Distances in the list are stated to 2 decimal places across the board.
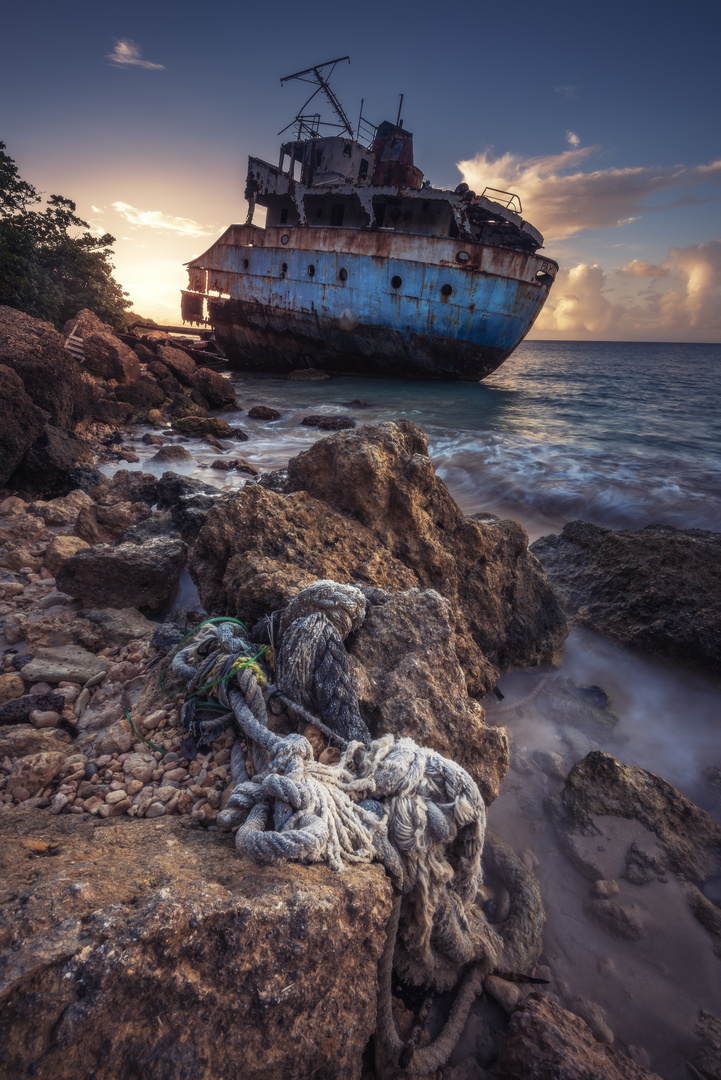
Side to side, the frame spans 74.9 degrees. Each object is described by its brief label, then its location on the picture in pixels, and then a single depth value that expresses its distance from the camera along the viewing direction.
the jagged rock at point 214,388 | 12.49
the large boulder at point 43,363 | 5.63
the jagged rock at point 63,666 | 2.28
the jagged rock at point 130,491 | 4.93
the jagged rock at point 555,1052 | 1.34
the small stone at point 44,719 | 2.01
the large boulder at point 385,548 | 2.52
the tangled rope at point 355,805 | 1.34
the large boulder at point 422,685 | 1.92
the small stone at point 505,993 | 1.61
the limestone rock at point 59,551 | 3.44
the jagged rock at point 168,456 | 7.40
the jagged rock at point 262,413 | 12.31
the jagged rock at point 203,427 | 9.45
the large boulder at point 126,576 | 3.07
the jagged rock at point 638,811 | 2.22
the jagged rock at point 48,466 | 4.91
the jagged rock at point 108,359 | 11.05
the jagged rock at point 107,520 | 4.12
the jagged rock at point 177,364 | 13.09
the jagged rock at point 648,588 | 3.49
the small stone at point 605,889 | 2.08
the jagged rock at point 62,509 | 4.32
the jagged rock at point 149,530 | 4.01
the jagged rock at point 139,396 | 10.18
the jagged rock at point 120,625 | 2.72
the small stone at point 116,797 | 1.59
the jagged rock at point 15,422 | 4.66
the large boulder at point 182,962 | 0.87
